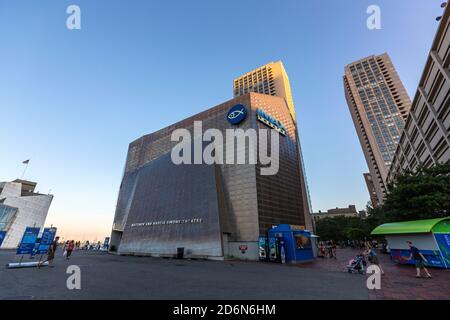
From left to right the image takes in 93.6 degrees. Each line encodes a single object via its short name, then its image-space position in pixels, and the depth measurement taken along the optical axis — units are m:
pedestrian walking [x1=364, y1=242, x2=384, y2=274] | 13.46
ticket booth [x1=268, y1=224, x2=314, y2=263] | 23.94
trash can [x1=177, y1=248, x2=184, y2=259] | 28.11
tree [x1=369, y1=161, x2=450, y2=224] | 19.34
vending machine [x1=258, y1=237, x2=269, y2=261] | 25.10
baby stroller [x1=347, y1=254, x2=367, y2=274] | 14.71
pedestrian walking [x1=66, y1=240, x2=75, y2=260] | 22.08
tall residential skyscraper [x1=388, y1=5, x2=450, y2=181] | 24.81
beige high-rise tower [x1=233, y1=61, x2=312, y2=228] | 76.44
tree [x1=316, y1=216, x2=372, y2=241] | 64.51
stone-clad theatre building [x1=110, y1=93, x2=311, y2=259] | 28.92
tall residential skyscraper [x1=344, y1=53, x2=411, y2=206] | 93.86
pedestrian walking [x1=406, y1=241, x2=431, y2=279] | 12.24
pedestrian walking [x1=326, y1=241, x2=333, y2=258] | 31.47
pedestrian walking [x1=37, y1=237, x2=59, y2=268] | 15.20
